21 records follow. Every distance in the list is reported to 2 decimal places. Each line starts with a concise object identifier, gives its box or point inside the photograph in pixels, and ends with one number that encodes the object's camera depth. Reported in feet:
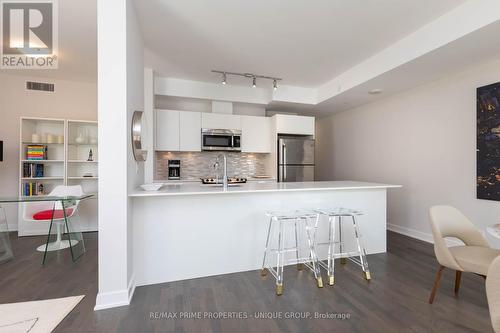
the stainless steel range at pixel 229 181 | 13.89
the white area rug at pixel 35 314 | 5.67
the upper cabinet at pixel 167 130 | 14.14
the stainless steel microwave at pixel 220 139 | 14.93
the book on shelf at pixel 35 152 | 13.25
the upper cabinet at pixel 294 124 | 15.67
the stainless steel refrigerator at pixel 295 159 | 15.48
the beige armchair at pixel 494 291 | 3.54
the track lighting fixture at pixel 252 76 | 12.98
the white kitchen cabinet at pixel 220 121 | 15.05
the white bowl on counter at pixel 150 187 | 8.01
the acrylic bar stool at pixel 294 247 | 7.73
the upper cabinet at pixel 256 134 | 15.83
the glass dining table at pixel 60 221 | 9.22
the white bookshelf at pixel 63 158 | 13.24
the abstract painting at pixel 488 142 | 9.34
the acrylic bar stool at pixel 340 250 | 7.99
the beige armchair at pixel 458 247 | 5.88
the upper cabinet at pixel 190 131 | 14.64
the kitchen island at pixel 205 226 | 7.83
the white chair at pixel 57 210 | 11.07
